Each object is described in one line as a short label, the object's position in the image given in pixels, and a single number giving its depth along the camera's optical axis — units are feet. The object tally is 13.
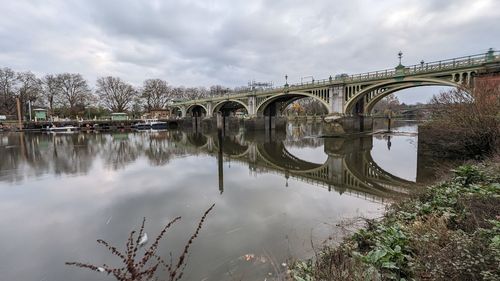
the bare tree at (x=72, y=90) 210.20
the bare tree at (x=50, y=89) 207.35
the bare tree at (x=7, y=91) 187.11
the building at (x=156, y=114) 230.73
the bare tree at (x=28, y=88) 193.67
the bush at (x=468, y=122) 34.65
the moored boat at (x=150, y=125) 183.62
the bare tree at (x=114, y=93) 231.91
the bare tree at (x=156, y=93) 256.93
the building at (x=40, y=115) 175.42
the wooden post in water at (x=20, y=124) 152.35
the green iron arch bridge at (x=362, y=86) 69.26
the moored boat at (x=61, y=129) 159.09
